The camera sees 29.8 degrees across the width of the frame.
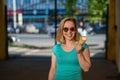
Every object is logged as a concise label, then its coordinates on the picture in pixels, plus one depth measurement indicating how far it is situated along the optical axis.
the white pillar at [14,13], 10.20
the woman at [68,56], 2.28
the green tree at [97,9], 9.39
